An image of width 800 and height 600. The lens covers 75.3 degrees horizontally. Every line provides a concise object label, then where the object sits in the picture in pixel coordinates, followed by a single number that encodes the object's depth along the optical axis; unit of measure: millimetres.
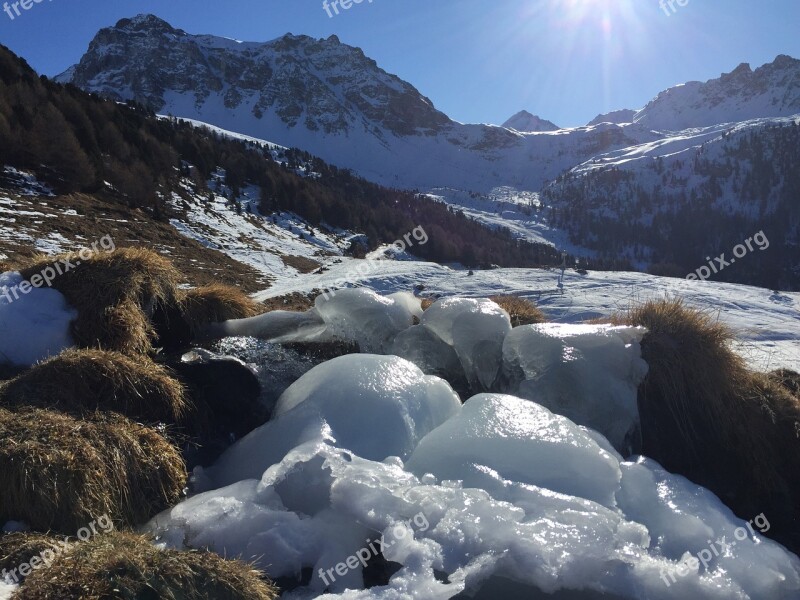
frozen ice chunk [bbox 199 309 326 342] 7246
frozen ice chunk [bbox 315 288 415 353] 7293
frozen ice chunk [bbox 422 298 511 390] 6688
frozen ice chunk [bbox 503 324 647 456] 5797
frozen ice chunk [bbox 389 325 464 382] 6852
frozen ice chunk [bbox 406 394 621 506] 4297
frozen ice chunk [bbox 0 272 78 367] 5109
